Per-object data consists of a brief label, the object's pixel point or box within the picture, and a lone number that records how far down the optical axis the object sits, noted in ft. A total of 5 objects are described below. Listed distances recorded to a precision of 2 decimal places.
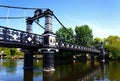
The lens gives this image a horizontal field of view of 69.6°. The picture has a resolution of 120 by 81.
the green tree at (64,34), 96.12
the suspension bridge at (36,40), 28.62
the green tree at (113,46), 93.63
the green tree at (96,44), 103.84
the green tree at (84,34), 103.57
